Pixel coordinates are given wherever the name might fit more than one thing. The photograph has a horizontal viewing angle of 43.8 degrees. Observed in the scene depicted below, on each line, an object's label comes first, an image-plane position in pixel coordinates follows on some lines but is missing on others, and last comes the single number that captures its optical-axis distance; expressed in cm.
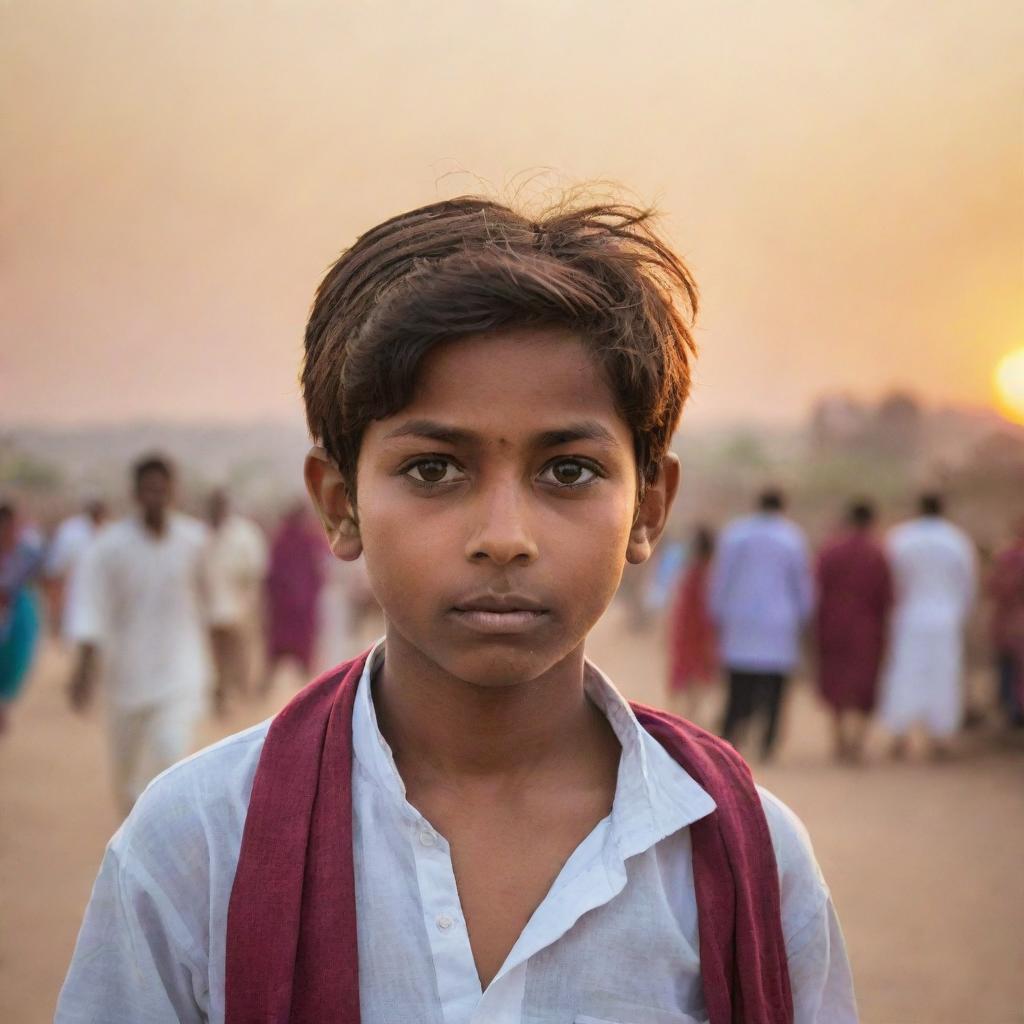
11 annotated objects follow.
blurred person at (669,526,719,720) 1077
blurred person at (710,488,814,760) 949
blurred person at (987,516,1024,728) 922
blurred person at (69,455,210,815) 627
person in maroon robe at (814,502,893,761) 975
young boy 151
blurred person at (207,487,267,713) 1019
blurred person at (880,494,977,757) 975
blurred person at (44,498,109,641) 1444
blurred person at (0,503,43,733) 805
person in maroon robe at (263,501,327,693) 1196
